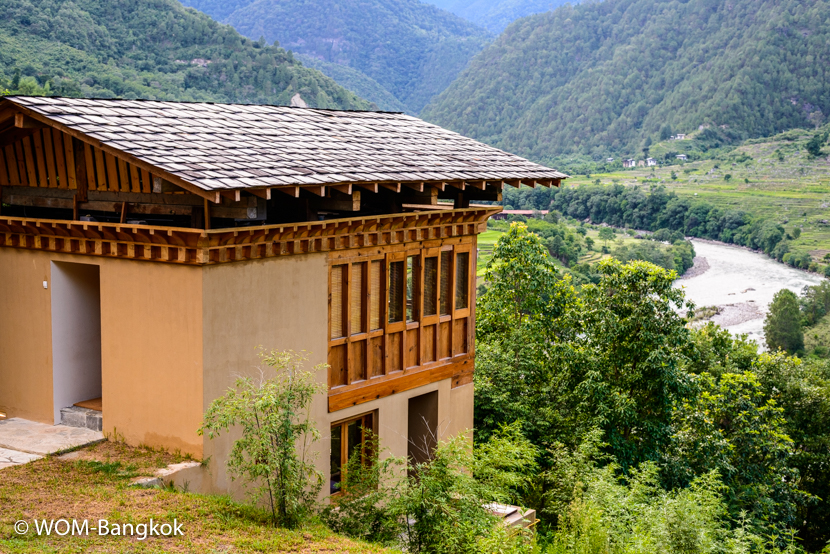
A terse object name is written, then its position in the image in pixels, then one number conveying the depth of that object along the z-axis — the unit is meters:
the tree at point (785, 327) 50.72
